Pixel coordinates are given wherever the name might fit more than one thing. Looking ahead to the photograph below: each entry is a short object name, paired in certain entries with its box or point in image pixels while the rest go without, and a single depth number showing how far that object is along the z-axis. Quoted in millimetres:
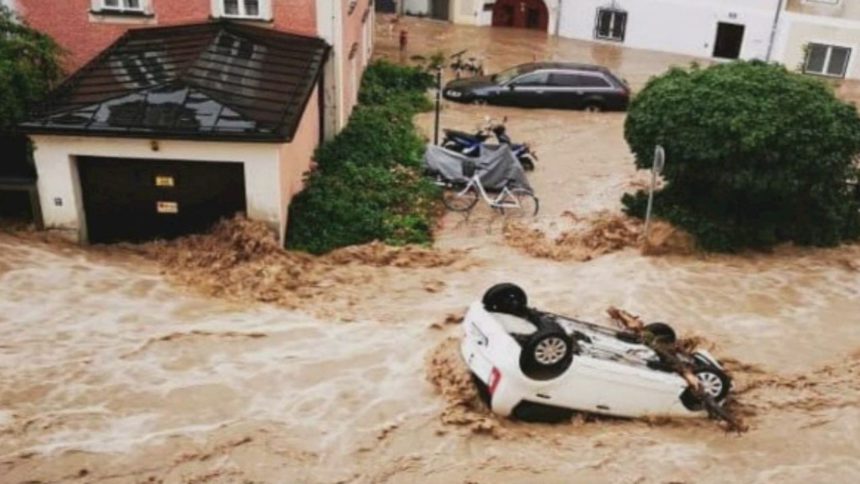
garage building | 13141
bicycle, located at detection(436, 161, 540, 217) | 16641
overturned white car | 9031
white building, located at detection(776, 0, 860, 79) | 26453
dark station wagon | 23172
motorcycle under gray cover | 16828
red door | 31752
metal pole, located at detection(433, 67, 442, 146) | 19453
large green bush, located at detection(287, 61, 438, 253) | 14828
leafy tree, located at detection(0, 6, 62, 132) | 13709
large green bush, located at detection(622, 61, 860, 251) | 13938
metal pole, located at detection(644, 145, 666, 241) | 13422
